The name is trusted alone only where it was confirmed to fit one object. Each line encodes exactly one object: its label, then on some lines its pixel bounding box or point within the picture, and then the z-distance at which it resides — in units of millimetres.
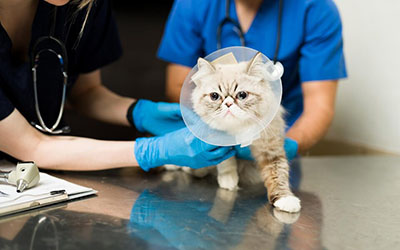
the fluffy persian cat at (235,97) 982
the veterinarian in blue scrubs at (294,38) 1551
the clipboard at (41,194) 970
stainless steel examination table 859
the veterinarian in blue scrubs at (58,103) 1167
